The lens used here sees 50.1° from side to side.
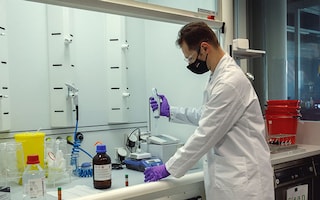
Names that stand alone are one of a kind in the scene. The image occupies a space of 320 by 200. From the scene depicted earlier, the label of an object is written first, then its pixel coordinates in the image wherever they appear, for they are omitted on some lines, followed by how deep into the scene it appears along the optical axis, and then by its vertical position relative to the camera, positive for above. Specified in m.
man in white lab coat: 1.45 -0.19
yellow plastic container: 1.69 -0.24
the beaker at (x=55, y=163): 1.68 -0.35
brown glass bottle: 1.54 -0.35
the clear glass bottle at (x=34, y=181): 1.30 -0.34
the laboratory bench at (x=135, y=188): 1.40 -0.43
